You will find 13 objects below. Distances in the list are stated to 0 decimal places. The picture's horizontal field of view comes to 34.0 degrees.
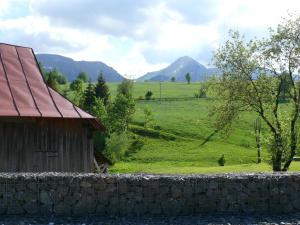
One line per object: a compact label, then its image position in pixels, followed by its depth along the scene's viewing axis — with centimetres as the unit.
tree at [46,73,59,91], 8194
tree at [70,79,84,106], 7512
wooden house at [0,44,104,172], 1917
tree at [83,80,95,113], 7380
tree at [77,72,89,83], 16690
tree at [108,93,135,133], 6969
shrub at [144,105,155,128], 8146
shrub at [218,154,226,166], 5971
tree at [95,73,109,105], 7798
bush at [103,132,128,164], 6053
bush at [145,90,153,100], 11832
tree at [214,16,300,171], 3631
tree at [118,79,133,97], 10109
